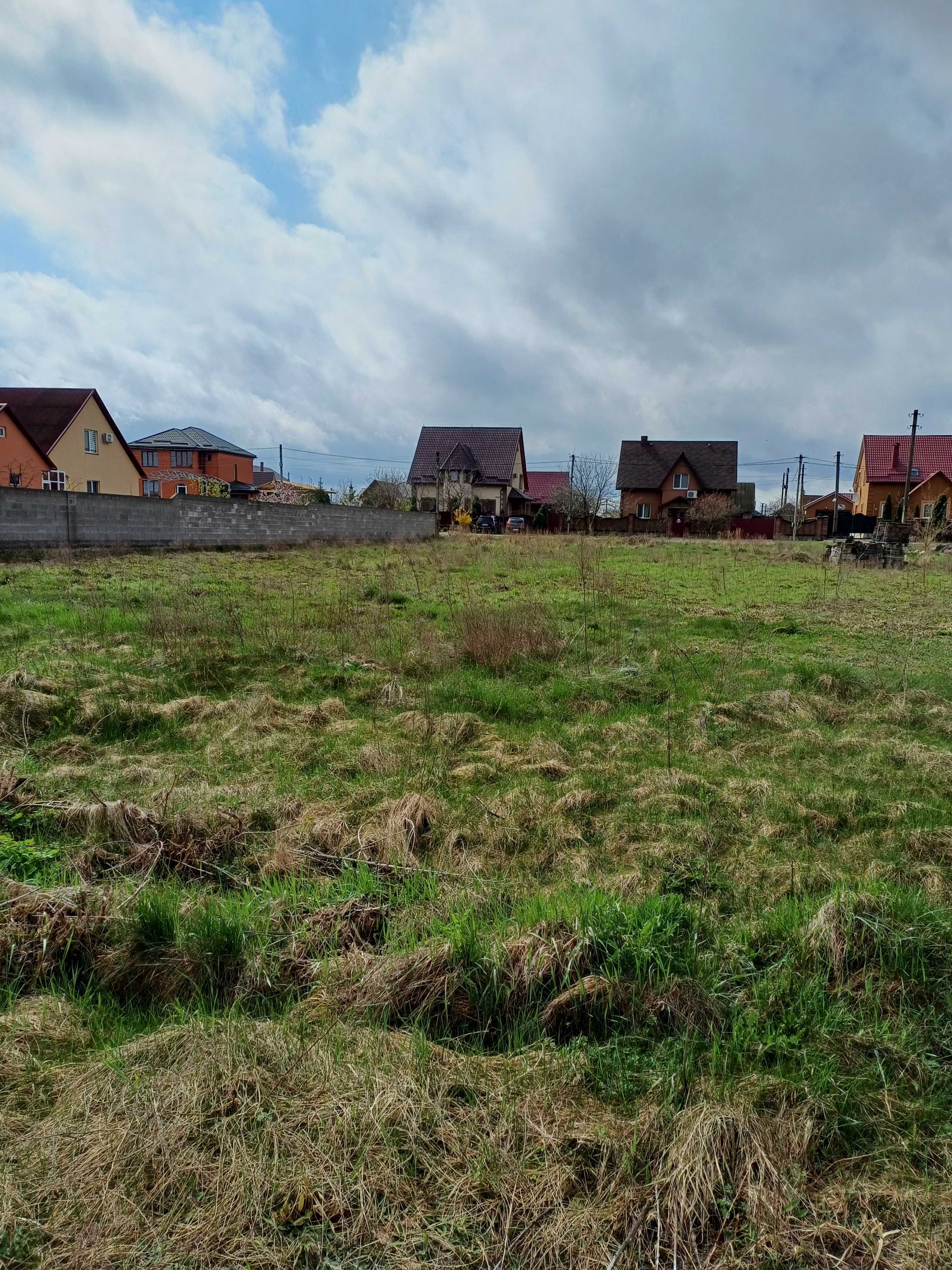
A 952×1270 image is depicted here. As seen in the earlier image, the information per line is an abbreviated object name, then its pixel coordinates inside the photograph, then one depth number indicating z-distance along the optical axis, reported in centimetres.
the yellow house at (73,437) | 4225
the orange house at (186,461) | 6353
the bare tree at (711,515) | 5194
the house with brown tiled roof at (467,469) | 5622
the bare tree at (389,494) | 5266
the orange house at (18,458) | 3825
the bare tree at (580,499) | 5912
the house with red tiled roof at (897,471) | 5644
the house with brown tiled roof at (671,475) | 6006
